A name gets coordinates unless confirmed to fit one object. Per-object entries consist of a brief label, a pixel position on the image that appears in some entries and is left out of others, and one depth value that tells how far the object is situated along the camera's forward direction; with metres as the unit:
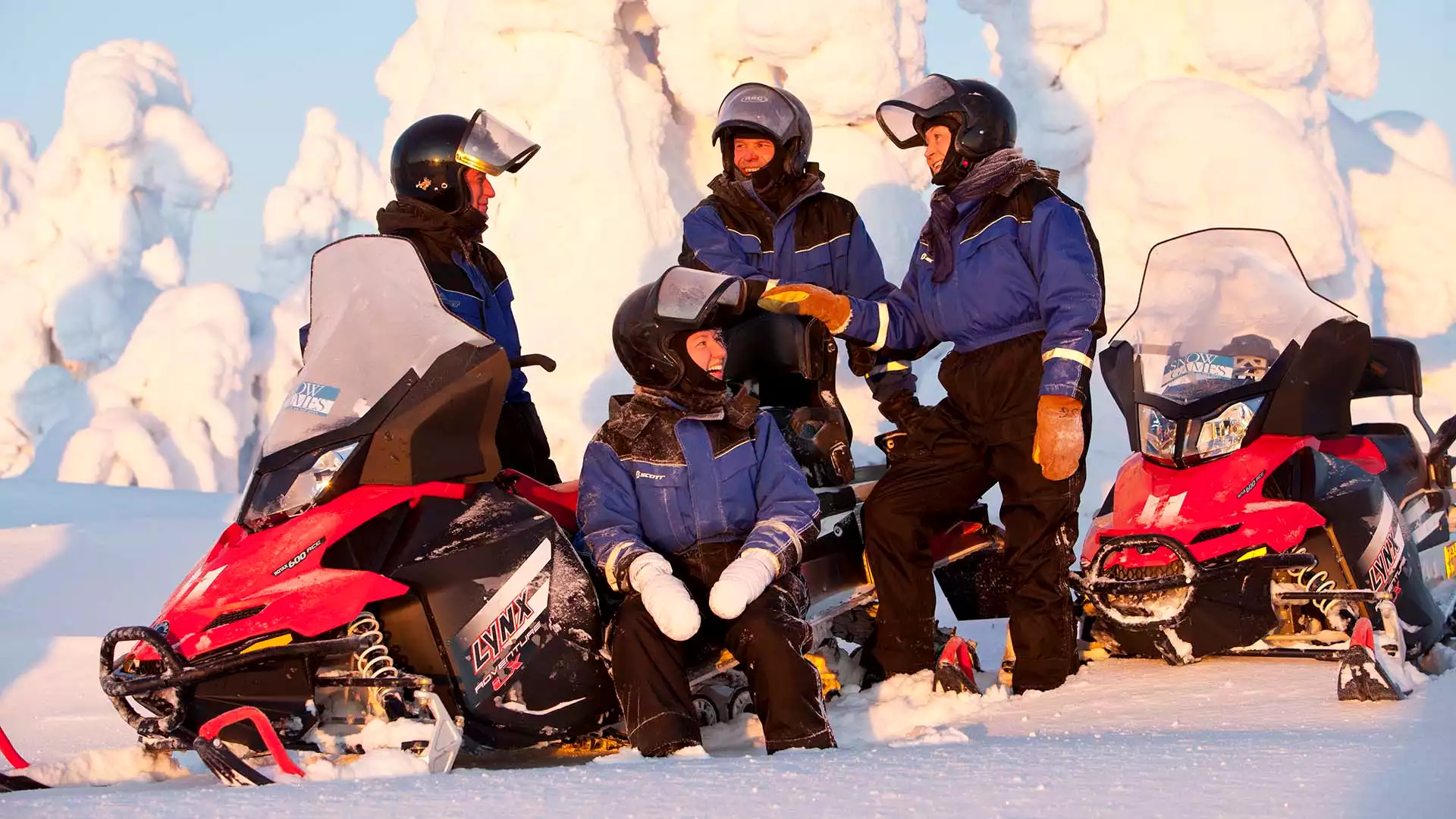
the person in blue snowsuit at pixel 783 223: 9.90
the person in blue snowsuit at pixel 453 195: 8.55
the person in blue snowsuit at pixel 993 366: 8.81
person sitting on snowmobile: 7.18
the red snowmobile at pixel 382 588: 6.37
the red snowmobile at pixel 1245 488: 8.45
